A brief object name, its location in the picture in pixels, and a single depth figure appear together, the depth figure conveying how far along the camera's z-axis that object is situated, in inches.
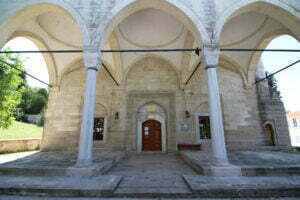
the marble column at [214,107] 174.9
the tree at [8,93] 292.0
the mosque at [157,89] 328.2
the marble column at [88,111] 175.0
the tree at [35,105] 1107.7
